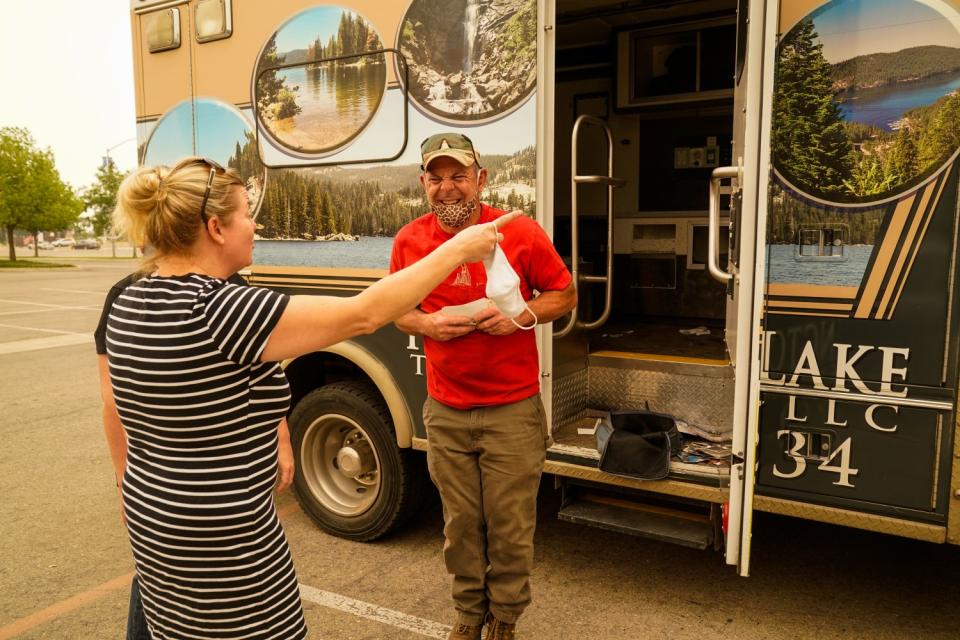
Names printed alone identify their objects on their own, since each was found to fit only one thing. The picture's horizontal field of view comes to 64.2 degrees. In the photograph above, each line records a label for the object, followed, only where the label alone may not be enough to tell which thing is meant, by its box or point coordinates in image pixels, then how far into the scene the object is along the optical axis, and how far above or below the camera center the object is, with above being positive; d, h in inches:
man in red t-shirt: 108.7 -24.6
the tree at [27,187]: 1347.2 +79.6
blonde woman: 63.9 -12.9
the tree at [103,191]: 1870.1 +100.5
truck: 98.1 +2.3
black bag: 118.6 -34.5
